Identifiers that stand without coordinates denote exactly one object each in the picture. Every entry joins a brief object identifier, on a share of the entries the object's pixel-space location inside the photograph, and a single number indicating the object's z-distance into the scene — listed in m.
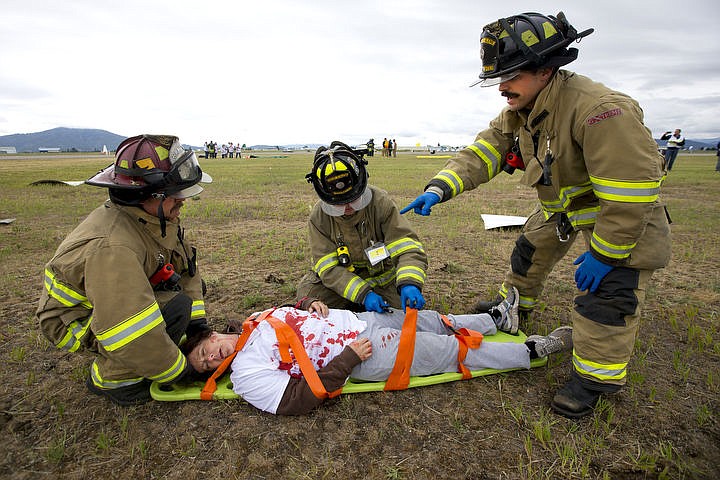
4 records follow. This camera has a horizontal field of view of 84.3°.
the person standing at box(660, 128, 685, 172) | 18.55
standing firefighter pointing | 2.37
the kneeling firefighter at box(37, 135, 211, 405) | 2.44
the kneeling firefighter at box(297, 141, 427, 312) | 3.45
